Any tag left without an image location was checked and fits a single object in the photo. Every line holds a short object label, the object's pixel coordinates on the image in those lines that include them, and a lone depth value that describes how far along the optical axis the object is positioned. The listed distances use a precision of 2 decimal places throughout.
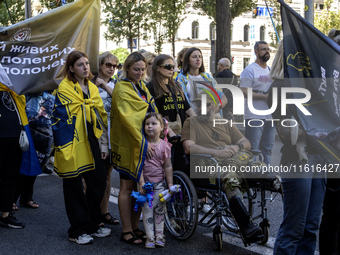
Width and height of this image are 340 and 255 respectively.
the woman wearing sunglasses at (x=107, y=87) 6.32
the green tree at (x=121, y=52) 55.09
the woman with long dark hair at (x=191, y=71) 7.10
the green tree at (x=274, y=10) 27.78
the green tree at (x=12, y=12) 25.97
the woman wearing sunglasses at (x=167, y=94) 6.26
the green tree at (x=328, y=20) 38.00
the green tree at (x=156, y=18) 32.44
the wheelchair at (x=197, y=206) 5.14
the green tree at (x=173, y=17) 28.31
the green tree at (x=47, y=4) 24.80
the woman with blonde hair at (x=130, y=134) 5.45
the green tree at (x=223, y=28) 15.05
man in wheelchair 4.91
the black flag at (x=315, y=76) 3.61
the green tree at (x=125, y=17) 31.22
